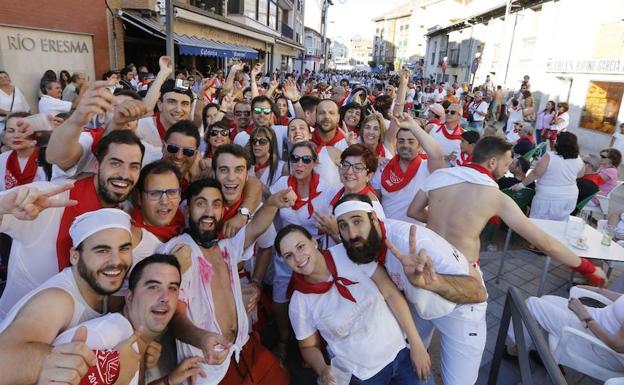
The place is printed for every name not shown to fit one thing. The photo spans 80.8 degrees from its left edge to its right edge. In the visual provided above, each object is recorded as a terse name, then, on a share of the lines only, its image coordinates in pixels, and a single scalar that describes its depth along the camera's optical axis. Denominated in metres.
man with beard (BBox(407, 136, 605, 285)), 2.65
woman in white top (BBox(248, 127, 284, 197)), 3.77
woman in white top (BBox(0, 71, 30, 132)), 5.96
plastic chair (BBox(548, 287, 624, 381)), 2.54
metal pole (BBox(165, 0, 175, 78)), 6.90
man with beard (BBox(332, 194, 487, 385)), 2.17
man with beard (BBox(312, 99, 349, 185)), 4.37
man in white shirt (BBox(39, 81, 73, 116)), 5.70
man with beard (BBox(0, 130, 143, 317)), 2.04
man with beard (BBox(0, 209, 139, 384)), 1.35
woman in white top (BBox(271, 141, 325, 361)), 3.16
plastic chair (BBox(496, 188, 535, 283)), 5.78
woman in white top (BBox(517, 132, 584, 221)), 4.95
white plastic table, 3.53
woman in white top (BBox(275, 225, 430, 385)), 2.28
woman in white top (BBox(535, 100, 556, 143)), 11.06
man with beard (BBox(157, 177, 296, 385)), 2.19
